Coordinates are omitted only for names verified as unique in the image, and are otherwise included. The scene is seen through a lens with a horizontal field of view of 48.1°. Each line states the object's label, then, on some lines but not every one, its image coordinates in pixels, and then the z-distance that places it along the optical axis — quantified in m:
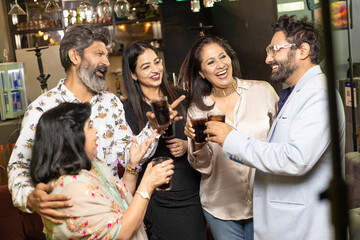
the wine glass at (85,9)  5.06
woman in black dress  2.32
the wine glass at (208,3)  4.04
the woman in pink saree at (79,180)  1.42
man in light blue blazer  1.55
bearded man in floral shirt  2.12
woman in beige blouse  2.19
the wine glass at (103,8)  5.20
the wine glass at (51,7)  5.38
